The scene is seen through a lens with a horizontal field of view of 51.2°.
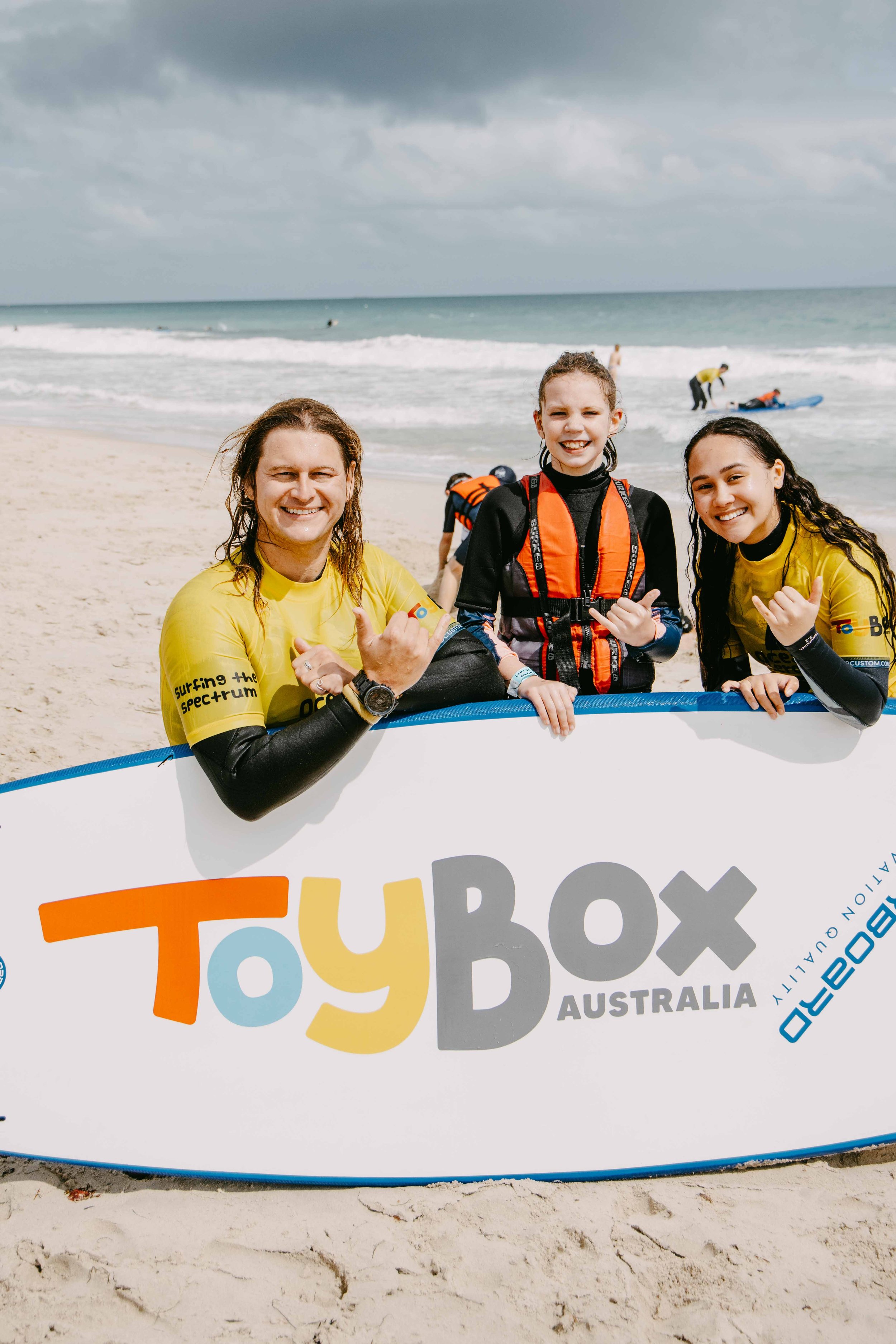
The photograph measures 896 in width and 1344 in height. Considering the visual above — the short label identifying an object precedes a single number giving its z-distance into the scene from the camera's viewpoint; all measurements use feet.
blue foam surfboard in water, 56.44
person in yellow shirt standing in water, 57.06
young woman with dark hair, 6.93
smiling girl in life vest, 9.10
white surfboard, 7.18
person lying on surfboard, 56.08
